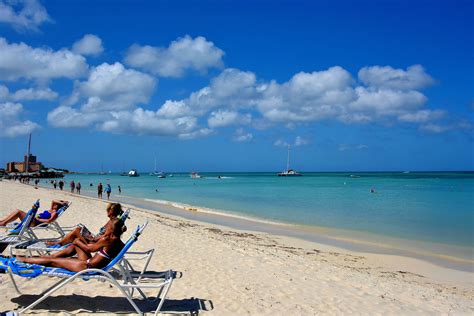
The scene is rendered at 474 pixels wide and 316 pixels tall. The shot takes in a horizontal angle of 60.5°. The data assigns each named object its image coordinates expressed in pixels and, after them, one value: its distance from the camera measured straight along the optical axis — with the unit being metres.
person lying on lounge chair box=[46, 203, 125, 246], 5.19
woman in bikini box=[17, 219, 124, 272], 4.56
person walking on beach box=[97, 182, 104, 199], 32.38
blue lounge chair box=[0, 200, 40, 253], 6.28
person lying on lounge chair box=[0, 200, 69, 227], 7.71
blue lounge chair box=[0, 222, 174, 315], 4.34
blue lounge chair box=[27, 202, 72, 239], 7.65
